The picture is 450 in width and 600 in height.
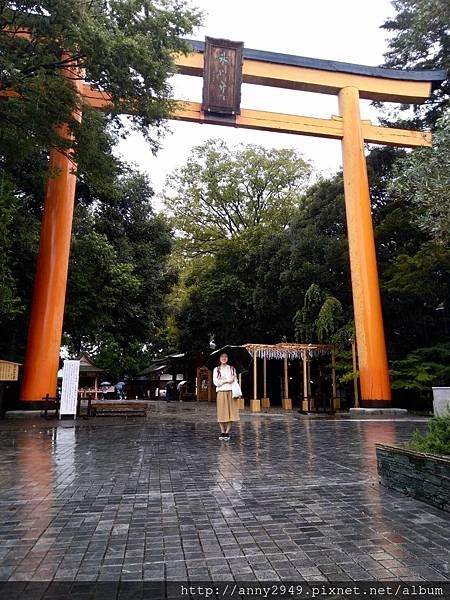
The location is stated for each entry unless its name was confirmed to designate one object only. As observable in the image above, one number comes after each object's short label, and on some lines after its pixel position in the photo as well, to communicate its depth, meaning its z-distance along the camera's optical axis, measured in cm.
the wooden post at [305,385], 1816
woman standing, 902
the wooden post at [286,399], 2022
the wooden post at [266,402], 2234
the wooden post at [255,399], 1860
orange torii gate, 1467
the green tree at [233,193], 3050
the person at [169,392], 3323
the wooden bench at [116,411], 1496
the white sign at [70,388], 1264
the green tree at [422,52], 1481
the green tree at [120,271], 1677
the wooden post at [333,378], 1785
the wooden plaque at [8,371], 1230
